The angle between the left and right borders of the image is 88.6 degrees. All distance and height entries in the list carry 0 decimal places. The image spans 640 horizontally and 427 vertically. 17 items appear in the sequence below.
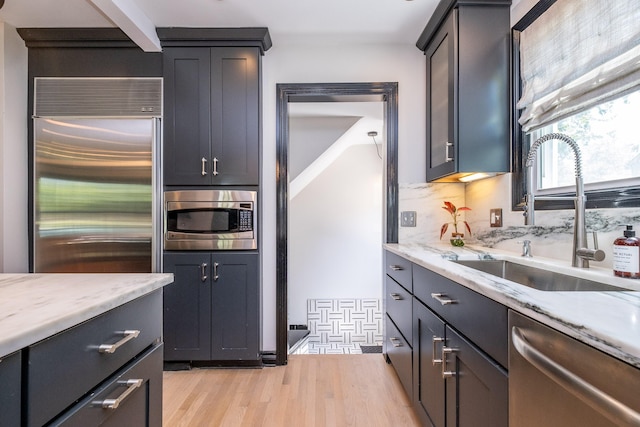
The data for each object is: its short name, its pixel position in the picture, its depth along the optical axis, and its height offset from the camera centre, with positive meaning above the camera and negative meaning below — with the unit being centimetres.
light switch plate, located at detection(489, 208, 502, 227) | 205 +0
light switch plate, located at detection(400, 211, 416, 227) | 252 -1
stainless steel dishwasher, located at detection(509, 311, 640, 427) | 51 -30
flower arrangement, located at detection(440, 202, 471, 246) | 236 -1
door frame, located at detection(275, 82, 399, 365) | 247 +48
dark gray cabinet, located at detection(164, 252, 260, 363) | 231 -66
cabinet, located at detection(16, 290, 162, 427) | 61 -35
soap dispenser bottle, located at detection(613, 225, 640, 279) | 103 -13
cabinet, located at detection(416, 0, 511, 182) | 191 +77
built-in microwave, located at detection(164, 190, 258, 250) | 232 -2
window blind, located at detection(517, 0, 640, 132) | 120 +69
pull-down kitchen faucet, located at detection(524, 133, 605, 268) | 124 -3
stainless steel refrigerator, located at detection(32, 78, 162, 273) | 227 +21
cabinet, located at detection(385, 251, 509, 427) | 91 -49
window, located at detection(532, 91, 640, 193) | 128 +31
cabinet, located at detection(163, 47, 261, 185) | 235 +74
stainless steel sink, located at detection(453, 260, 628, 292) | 120 -26
